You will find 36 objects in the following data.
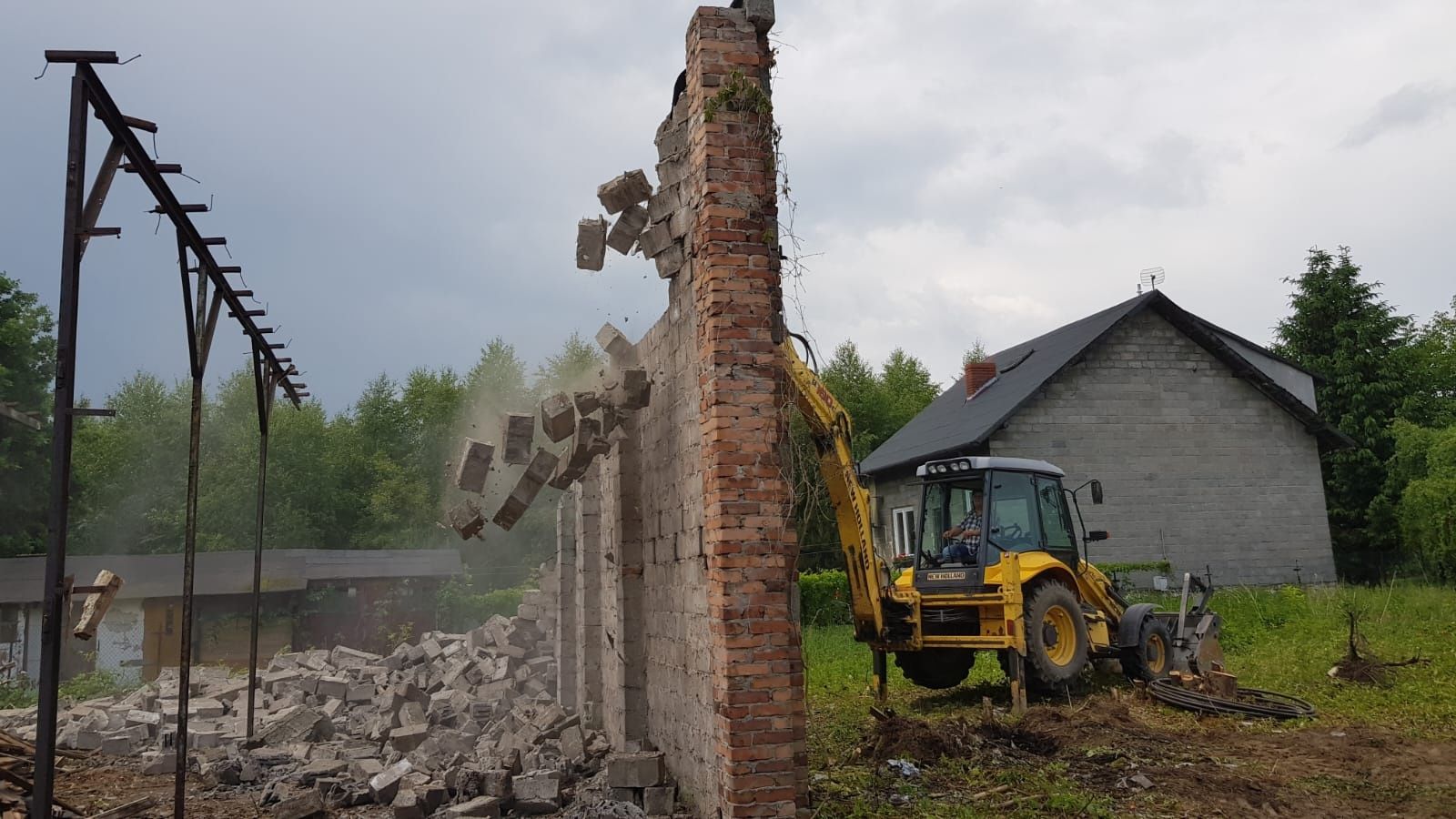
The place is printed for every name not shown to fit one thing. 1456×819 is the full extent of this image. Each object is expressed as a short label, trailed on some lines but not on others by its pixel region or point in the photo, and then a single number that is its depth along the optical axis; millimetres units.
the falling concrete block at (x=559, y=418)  7980
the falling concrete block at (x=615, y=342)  8977
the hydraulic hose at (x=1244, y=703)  10047
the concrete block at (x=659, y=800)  6801
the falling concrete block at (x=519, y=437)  8039
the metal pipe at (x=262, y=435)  11008
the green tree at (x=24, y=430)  27234
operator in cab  11094
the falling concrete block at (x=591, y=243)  7785
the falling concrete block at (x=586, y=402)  8008
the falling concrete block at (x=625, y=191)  7422
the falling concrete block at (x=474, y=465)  8164
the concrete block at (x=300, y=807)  7473
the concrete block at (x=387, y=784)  8211
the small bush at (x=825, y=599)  21797
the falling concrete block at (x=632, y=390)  7875
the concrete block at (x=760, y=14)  6312
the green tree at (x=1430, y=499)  21359
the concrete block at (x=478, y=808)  7086
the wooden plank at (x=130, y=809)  7598
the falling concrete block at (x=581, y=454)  7984
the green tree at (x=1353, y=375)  29969
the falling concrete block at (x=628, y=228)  7617
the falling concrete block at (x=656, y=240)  7316
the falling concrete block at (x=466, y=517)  8477
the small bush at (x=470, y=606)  26062
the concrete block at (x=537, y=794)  7309
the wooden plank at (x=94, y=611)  6961
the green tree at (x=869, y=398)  25984
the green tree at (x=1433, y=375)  30516
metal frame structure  5246
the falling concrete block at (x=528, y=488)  8047
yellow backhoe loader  10086
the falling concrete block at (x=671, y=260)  7168
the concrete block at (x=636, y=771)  6898
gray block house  18797
